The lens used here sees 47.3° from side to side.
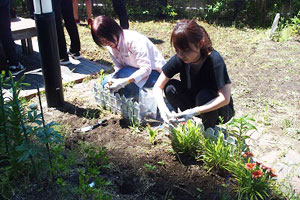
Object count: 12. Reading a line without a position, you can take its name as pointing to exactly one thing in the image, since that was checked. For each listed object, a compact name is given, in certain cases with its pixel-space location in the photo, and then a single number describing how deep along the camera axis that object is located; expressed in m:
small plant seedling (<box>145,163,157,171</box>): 2.64
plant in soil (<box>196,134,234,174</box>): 2.52
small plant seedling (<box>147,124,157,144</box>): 2.97
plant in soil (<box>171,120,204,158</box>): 2.69
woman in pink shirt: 3.13
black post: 3.31
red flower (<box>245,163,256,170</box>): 2.30
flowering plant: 2.30
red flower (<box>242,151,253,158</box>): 2.45
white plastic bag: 3.26
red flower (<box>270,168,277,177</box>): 2.36
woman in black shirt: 2.51
